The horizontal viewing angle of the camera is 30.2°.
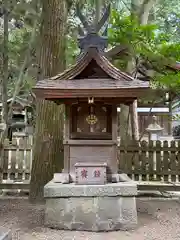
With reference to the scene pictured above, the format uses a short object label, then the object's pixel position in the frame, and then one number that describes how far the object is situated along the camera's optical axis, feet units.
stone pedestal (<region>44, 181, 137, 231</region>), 17.95
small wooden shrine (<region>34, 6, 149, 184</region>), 17.81
